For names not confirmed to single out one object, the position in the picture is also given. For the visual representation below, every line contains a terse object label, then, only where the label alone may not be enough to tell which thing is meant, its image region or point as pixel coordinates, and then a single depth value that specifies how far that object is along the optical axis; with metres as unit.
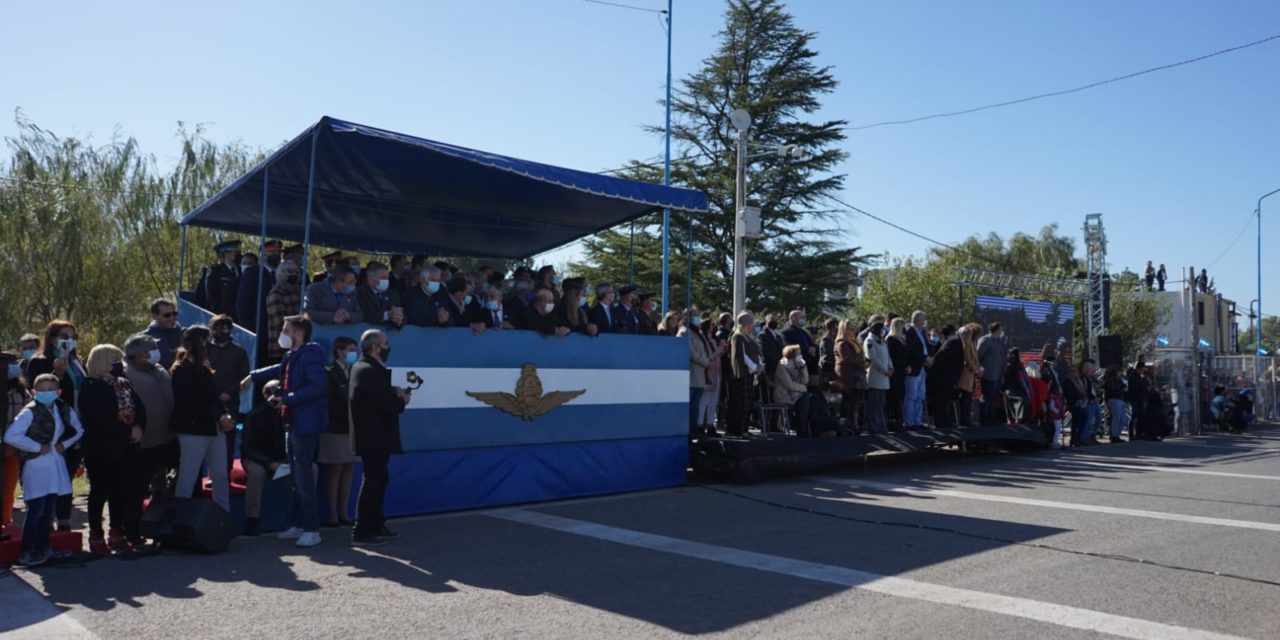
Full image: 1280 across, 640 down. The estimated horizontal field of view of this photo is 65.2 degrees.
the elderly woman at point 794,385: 13.98
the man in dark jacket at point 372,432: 8.27
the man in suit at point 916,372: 15.26
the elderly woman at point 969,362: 15.67
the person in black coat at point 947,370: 15.68
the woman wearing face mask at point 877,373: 14.66
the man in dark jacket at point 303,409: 8.38
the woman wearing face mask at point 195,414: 8.24
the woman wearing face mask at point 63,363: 9.02
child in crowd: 7.36
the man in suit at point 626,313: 12.46
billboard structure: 24.83
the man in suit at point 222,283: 11.28
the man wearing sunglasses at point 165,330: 9.66
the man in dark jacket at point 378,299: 9.62
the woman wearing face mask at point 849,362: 14.49
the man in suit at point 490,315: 10.45
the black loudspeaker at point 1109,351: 23.30
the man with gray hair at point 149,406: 8.32
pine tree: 36.81
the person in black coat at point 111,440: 7.86
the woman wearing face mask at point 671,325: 13.31
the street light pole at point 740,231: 21.20
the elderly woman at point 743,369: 13.61
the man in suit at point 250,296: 10.63
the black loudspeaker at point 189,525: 7.75
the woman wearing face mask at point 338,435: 8.78
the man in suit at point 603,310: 12.17
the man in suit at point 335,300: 9.30
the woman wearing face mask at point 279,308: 9.91
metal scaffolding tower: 27.36
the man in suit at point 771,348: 14.41
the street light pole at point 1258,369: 29.17
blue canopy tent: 9.98
